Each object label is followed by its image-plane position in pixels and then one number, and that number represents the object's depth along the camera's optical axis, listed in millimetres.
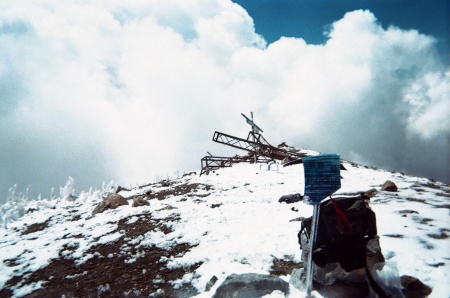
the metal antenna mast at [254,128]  25681
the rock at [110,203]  10281
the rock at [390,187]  8875
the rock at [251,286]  3621
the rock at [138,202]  10242
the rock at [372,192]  8462
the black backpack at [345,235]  2912
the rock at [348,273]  3211
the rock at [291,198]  8727
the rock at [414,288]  3027
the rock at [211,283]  4354
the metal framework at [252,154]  23058
